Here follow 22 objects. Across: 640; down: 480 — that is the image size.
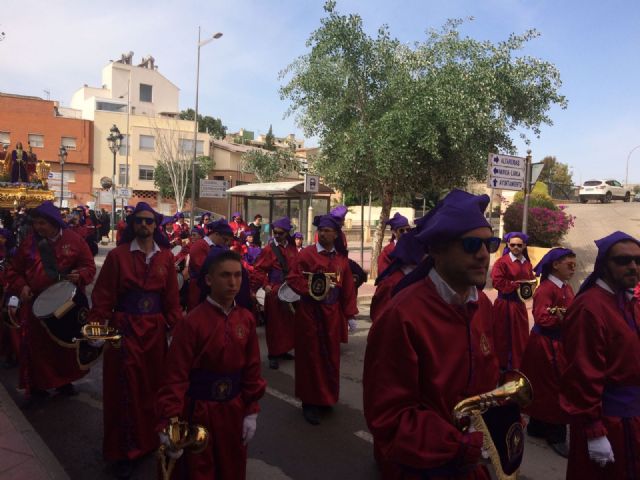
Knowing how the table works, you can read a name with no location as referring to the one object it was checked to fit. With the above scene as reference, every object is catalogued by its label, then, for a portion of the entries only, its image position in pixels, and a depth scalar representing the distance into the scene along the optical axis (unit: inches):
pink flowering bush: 633.6
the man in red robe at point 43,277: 219.9
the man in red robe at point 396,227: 287.4
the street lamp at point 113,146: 1034.0
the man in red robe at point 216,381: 121.9
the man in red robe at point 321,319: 216.8
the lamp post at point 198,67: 873.5
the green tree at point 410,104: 510.9
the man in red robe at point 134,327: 169.6
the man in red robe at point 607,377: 112.3
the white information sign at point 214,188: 687.7
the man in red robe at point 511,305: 247.8
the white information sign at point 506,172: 373.1
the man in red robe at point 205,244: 283.3
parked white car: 1296.8
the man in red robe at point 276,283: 302.5
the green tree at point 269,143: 2303.3
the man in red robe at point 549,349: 202.8
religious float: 618.8
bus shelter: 675.4
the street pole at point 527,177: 395.2
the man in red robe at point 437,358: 77.5
